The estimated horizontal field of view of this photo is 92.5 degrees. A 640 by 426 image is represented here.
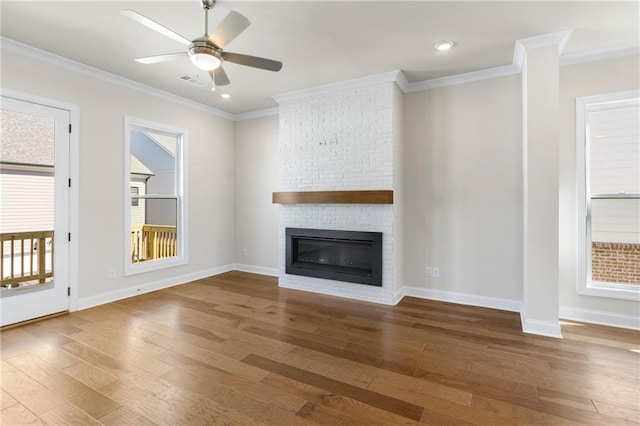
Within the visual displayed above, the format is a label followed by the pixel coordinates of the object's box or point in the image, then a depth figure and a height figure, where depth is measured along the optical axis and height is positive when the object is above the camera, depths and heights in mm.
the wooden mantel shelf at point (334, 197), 3928 +230
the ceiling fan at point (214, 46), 2043 +1237
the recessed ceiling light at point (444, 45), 3105 +1740
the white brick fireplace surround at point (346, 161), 3977 +738
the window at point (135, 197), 4414 +245
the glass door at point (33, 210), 3162 +43
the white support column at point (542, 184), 2982 +293
